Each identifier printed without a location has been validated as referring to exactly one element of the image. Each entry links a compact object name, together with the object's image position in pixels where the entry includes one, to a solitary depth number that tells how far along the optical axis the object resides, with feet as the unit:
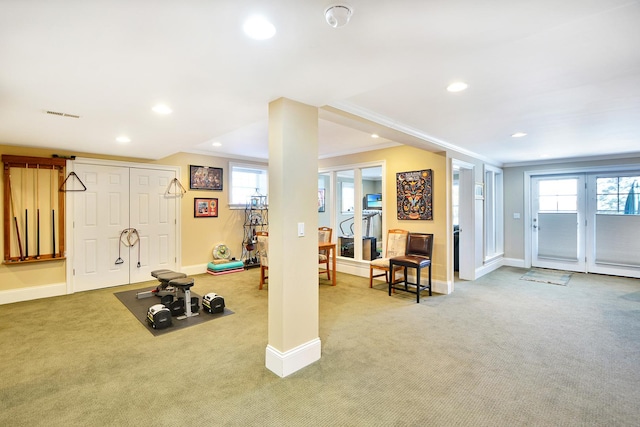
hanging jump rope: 17.11
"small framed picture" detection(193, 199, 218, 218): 19.85
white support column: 7.86
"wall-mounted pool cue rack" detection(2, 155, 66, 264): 13.99
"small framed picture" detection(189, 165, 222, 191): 19.65
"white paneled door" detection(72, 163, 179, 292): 15.98
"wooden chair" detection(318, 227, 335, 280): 18.29
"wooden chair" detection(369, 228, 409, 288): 16.24
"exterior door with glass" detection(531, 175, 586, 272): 20.31
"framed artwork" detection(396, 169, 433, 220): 15.84
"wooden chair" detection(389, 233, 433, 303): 14.02
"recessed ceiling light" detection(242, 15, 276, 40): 4.71
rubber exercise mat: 11.06
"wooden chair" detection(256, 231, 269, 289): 15.51
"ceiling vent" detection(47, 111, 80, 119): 9.35
